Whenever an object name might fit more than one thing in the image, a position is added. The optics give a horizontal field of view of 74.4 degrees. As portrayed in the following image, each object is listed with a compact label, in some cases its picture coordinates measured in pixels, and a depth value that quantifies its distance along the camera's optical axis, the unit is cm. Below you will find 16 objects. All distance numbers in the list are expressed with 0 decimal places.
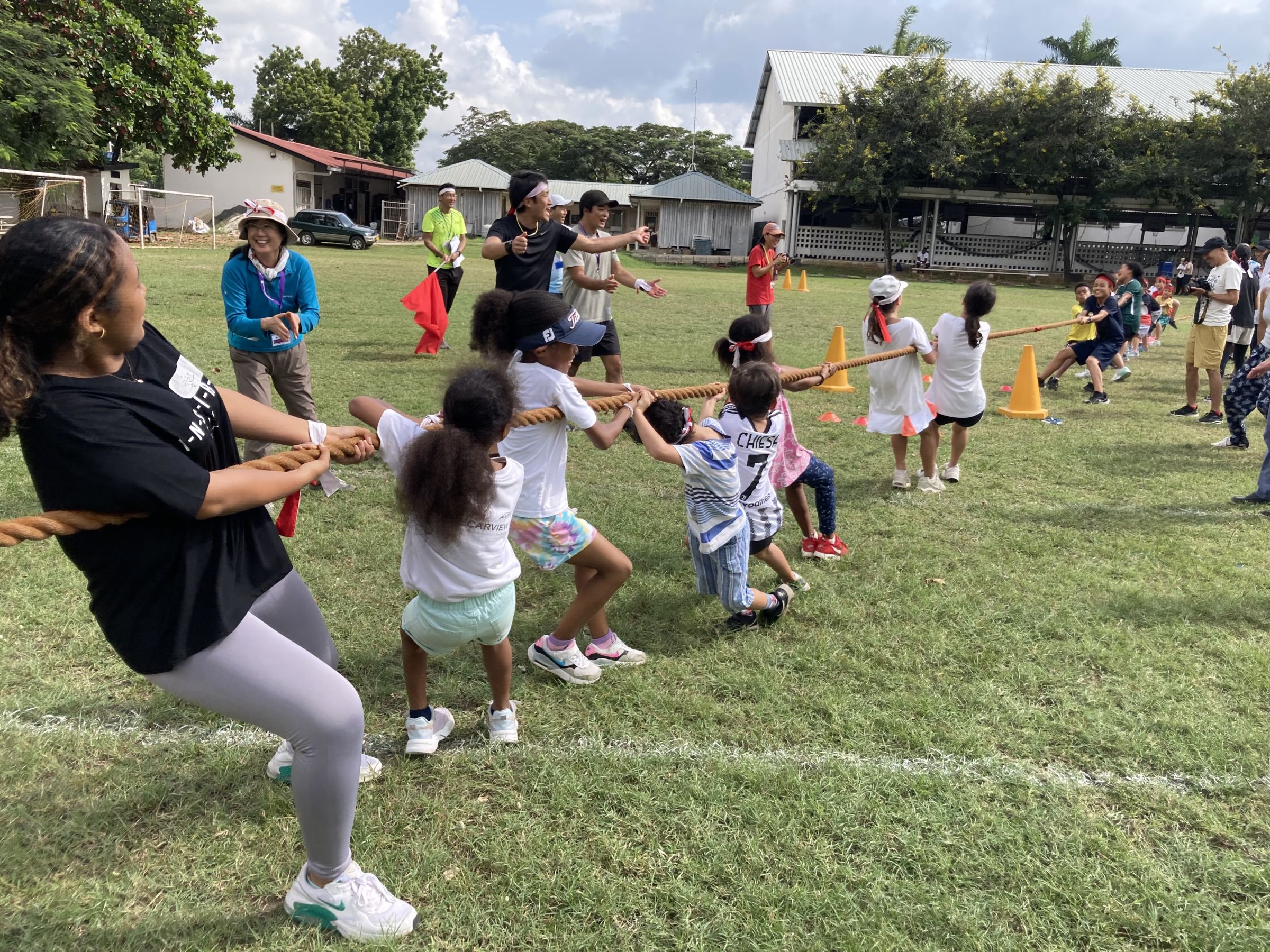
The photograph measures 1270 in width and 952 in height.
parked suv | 3347
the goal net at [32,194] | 2162
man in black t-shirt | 607
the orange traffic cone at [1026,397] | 948
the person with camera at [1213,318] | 891
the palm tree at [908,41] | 4356
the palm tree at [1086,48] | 4441
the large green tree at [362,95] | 5462
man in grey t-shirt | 730
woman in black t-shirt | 177
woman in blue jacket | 525
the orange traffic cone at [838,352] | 1051
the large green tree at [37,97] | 2209
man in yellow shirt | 1045
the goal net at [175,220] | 2997
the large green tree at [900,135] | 3297
